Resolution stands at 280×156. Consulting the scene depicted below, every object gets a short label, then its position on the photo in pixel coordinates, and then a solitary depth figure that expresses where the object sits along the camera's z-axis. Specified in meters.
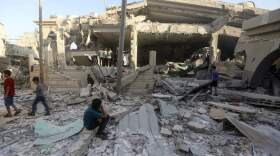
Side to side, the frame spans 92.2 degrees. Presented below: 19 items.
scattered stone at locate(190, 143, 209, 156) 2.95
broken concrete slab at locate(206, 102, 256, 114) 4.50
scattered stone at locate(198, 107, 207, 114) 4.49
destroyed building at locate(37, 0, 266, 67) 9.51
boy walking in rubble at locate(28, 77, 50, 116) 4.16
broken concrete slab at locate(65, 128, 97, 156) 2.76
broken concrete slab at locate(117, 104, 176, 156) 2.94
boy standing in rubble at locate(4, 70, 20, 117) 4.01
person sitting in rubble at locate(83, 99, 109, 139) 3.08
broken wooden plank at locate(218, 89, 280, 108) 5.14
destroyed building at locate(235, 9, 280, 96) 5.77
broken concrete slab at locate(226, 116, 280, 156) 3.17
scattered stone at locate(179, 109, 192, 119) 4.20
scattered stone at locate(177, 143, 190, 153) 2.98
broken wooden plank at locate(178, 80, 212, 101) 5.80
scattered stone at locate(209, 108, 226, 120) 4.06
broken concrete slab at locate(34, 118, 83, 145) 3.18
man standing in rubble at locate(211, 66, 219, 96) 5.68
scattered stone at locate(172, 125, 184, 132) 3.62
